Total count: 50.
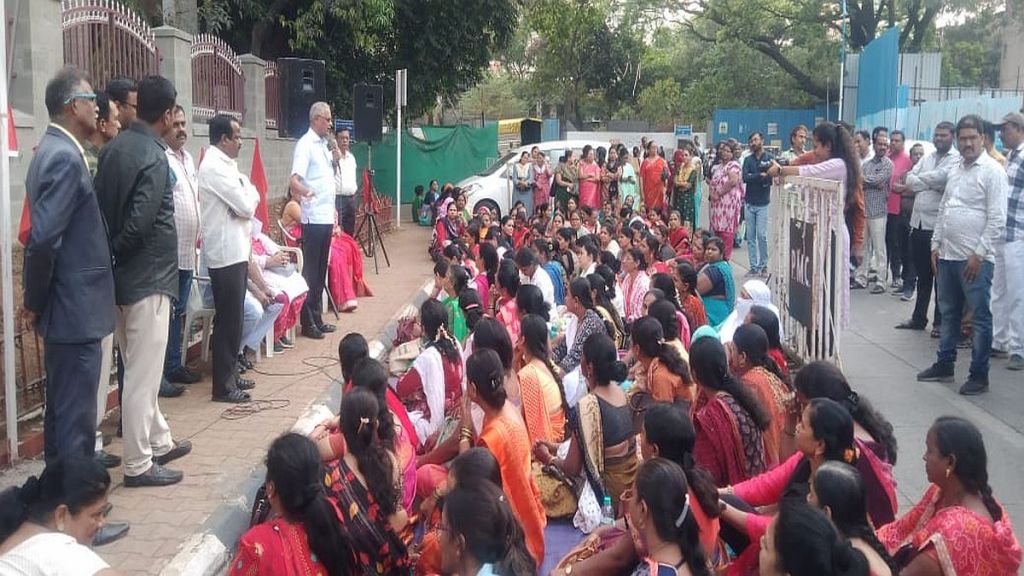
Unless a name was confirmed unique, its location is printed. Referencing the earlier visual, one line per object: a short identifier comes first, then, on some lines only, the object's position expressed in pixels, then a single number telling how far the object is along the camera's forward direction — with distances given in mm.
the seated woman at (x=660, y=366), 4578
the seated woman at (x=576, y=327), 5895
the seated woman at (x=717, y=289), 6961
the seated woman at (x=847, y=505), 2670
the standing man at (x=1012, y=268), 6484
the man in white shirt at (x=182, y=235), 5172
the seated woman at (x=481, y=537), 2771
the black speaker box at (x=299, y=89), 12898
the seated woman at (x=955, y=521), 2781
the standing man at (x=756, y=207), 11656
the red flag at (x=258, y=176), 9770
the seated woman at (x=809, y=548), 2400
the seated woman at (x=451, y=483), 3150
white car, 16125
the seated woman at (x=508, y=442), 3887
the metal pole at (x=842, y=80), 19366
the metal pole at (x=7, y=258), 4441
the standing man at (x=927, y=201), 8383
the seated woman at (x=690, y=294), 6441
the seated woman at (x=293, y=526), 2852
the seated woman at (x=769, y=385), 3844
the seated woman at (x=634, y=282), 7246
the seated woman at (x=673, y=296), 5692
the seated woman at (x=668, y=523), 2754
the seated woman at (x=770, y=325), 4703
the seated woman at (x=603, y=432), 4270
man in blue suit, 3812
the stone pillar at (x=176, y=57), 9500
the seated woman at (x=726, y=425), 3766
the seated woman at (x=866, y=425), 3346
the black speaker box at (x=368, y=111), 14266
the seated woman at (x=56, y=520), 2383
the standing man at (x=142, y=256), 4320
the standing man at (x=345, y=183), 9820
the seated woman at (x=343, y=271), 9342
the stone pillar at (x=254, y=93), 12398
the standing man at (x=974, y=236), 6324
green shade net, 20391
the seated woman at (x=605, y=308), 6191
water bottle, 4422
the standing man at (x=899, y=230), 10102
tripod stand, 12841
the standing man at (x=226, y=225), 5645
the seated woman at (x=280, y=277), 7035
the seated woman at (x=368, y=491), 3221
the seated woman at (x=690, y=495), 3055
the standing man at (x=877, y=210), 10320
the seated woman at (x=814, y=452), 3115
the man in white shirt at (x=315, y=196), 7594
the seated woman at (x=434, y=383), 5062
